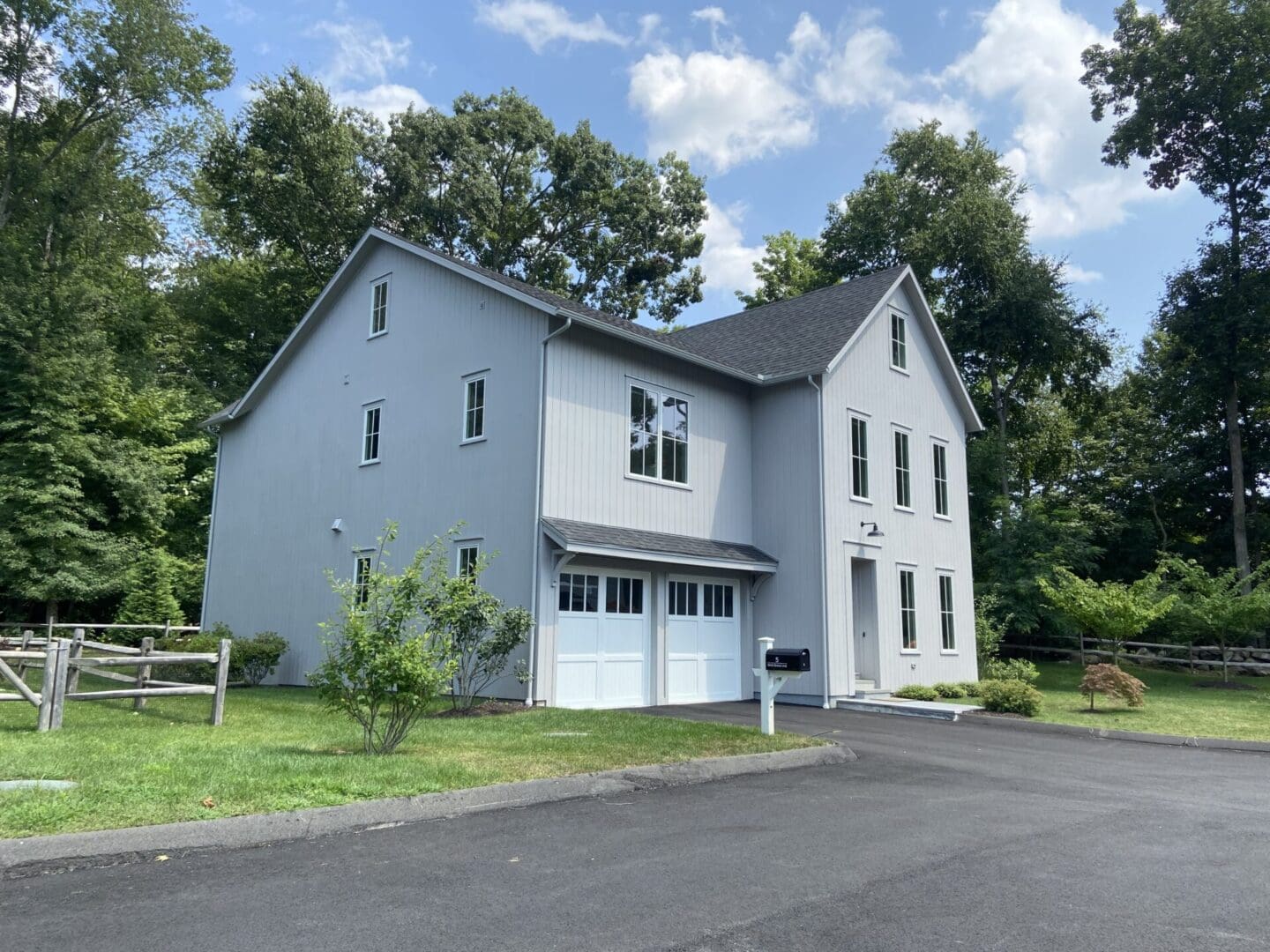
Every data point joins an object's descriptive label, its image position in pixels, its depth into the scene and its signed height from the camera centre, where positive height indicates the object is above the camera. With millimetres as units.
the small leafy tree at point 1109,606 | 18734 +641
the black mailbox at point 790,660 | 10690 -314
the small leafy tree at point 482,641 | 12719 -153
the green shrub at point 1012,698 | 15328 -1041
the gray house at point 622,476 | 14758 +2926
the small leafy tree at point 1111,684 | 15906 -811
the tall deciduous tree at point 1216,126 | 29453 +17509
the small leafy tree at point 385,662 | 8078 -296
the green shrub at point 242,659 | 16875 -603
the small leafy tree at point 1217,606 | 21672 +764
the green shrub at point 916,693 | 17688 -1130
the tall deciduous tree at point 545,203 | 34031 +16661
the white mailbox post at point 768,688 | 10992 -664
